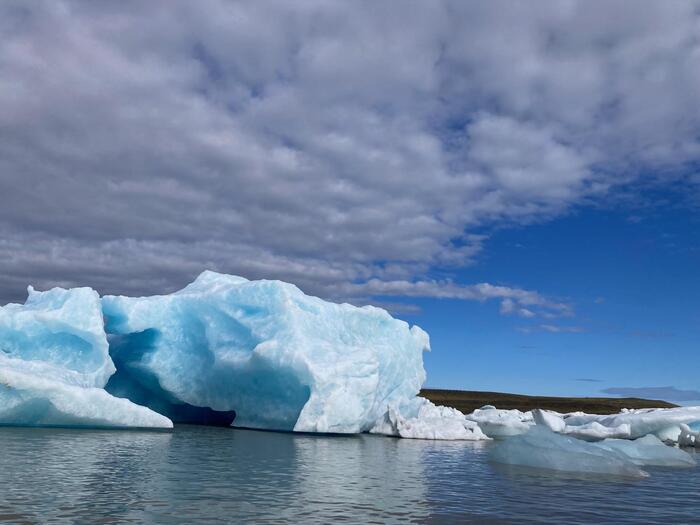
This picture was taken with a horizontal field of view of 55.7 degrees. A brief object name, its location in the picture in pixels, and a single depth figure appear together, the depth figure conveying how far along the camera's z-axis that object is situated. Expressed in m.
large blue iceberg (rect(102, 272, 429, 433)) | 20.53
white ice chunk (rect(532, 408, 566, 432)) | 26.92
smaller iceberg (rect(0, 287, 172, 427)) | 18.25
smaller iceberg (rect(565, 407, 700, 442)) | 25.69
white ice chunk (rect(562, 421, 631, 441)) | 25.59
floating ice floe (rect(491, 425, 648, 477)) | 13.99
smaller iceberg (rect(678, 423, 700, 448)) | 25.45
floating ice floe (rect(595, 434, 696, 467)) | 17.25
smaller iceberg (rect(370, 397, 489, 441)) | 23.42
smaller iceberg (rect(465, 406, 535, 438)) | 26.11
